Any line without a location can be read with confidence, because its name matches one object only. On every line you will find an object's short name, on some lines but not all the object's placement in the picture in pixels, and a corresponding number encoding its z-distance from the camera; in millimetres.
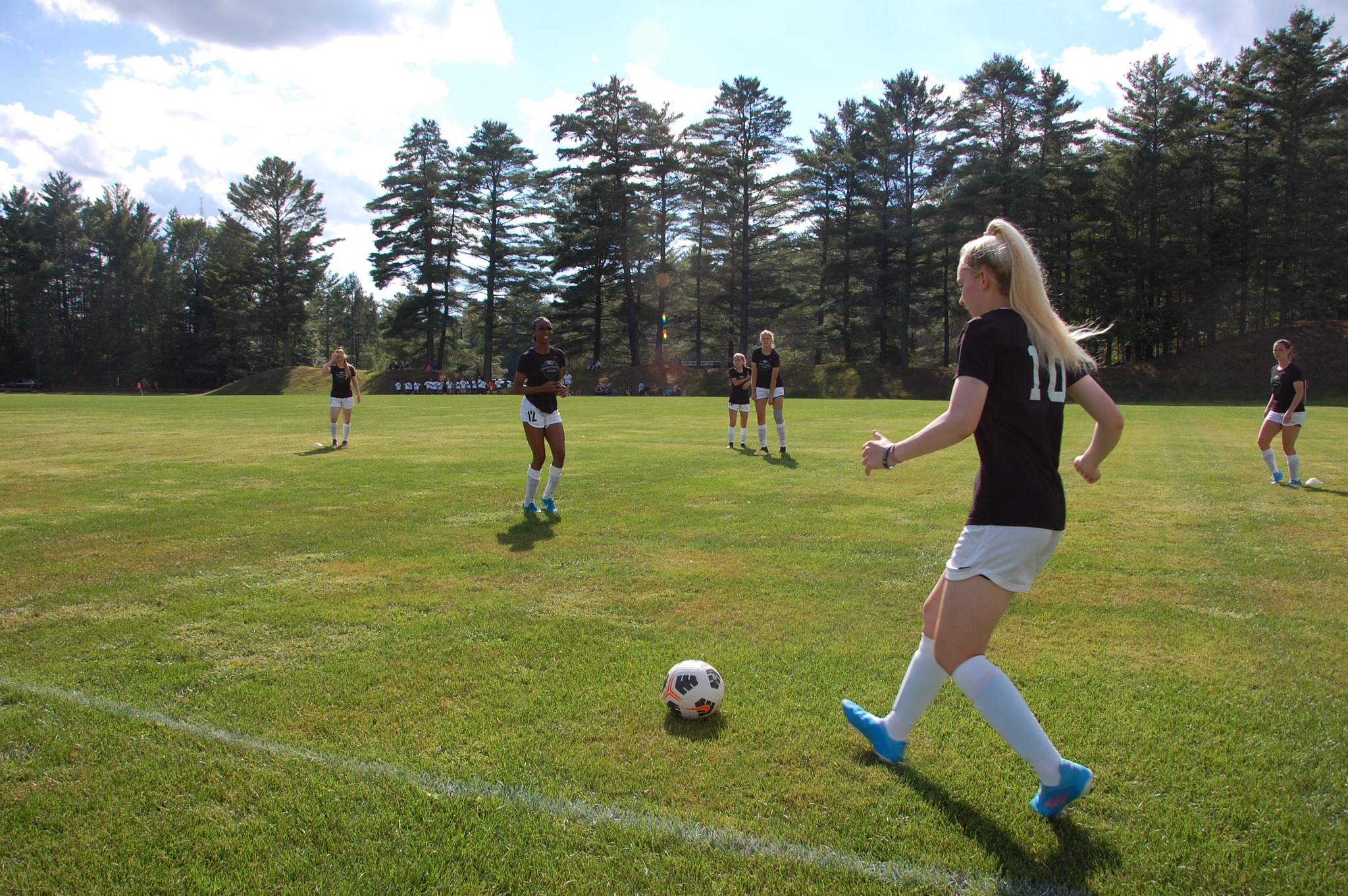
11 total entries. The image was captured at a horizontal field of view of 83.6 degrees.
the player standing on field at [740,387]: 15844
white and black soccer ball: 3852
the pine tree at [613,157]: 57219
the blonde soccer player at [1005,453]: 2811
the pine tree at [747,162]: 56094
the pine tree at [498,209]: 62031
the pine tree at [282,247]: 66688
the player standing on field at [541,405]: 9172
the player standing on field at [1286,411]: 11492
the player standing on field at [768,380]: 14603
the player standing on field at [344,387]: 16536
